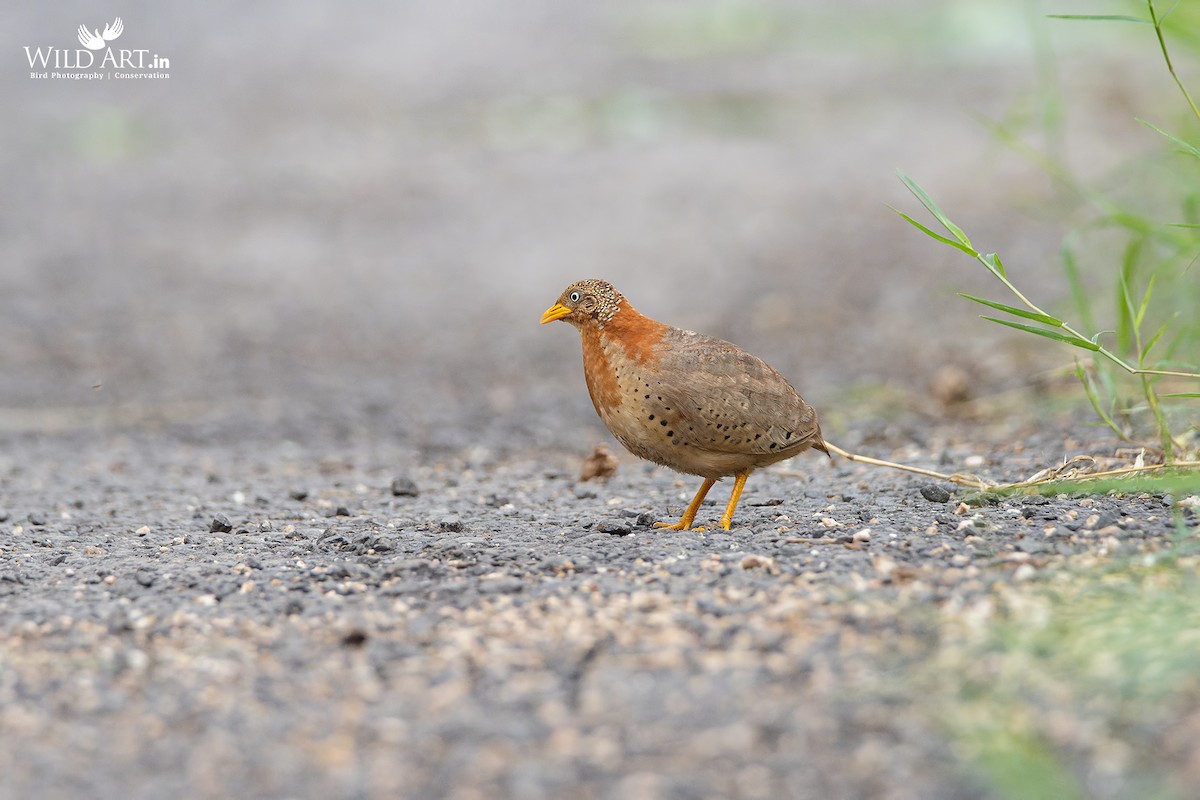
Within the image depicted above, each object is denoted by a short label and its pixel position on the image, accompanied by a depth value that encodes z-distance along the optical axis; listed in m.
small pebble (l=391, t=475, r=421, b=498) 10.51
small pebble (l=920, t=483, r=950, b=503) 8.68
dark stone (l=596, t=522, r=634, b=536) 8.41
